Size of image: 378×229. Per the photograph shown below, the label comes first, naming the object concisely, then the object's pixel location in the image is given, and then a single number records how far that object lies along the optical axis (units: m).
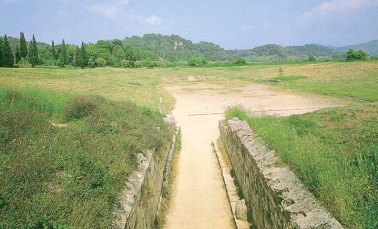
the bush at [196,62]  103.50
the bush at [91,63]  92.21
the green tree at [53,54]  98.31
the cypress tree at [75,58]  88.44
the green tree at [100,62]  97.38
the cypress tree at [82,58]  86.68
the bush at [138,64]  106.66
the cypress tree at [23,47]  82.91
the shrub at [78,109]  9.98
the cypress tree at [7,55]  61.88
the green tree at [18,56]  76.19
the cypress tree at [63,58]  85.71
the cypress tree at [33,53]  75.06
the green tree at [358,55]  76.26
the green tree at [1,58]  61.00
